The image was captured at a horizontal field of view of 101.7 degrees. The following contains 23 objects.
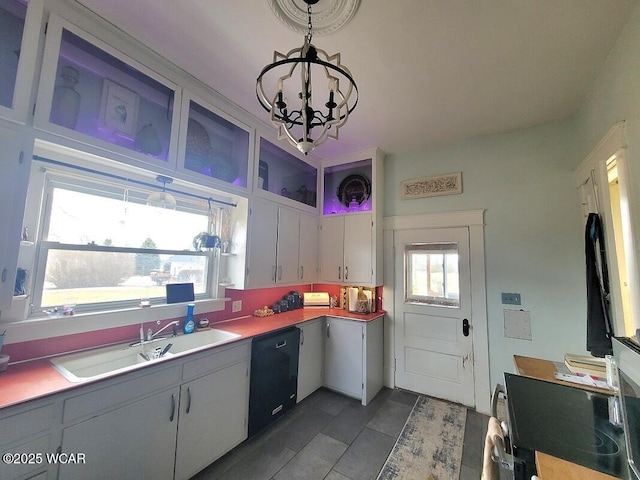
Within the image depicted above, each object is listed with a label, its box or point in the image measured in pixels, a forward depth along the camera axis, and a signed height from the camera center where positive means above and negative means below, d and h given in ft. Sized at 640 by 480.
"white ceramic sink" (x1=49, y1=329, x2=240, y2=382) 5.15 -2.20
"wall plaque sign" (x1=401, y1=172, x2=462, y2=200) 9.99 +3.19
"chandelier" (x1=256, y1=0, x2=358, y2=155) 3.71 +2.36
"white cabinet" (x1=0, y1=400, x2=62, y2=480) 3.53 -2.61
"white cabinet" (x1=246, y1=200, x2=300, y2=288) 8.75 +0.61
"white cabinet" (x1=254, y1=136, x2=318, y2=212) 9.24 +3.41
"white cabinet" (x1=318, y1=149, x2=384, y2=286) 10.64 +1.87
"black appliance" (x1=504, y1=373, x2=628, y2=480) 3.31 -2.35
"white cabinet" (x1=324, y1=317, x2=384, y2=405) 9.45 -3.51
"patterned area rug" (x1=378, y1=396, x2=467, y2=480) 6.28 -4.94
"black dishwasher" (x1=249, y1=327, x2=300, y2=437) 7.22 -3.41
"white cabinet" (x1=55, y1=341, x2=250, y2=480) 4.28 -3.18
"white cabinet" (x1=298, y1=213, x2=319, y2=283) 10.84 +0.57
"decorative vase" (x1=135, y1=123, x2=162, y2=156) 5.90 +2.71
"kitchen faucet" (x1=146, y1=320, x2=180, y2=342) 6.50 -1.88
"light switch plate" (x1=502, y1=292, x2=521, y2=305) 8.67 -1.02
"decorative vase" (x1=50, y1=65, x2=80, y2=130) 4.76 +2.91
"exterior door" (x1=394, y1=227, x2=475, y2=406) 9.43 -1.82
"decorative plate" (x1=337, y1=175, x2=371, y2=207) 11.28 +3.30
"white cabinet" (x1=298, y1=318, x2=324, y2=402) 9.10 -3.47
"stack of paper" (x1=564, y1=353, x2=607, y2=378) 5.57 -2.10
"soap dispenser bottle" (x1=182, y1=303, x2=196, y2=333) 7.28 -1.78
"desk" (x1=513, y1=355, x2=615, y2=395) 5.02 -2.27
